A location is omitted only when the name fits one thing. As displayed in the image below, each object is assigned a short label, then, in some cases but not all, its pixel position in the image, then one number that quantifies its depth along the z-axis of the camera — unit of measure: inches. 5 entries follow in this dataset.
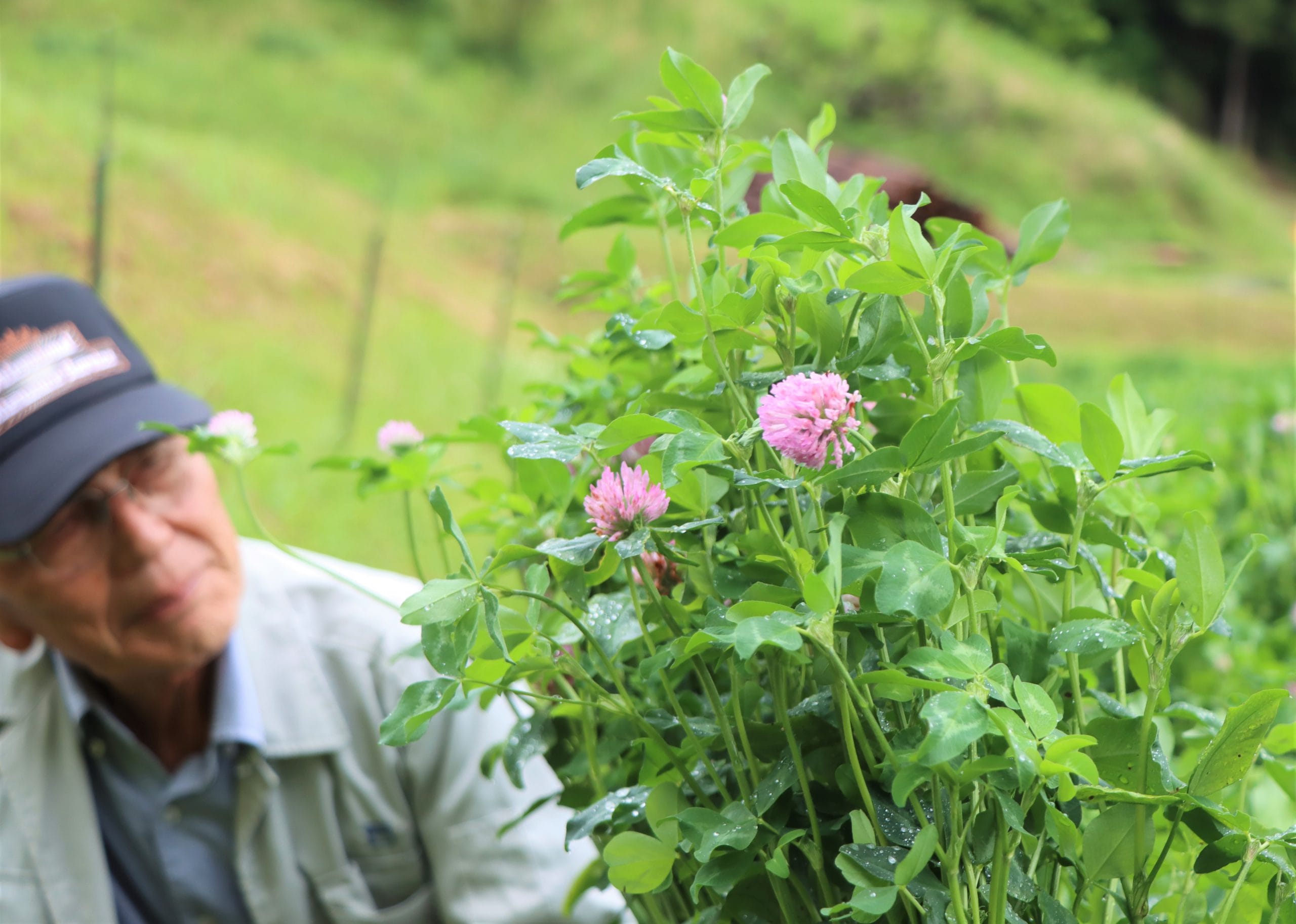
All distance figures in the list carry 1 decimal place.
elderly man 73.4
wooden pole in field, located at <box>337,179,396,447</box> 212.3
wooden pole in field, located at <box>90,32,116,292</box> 165.8
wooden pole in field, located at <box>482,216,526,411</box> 236.8
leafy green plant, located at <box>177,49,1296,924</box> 44.1
